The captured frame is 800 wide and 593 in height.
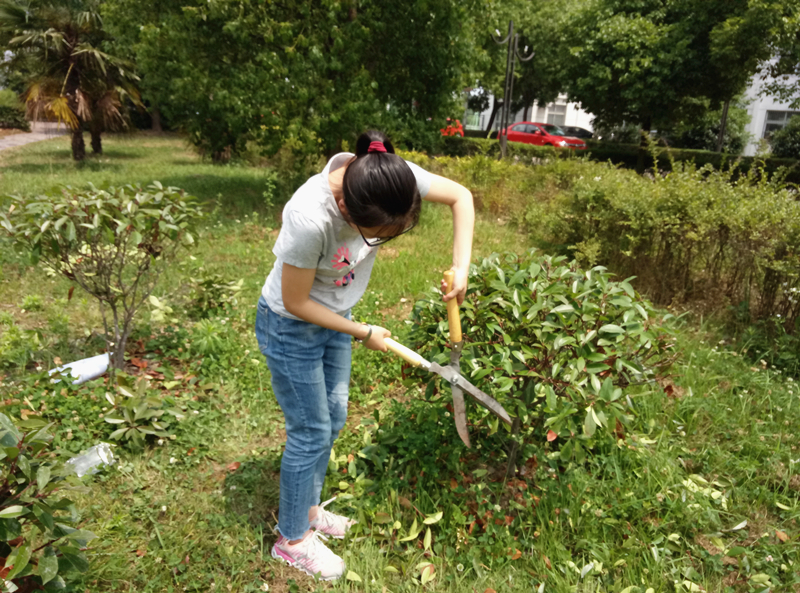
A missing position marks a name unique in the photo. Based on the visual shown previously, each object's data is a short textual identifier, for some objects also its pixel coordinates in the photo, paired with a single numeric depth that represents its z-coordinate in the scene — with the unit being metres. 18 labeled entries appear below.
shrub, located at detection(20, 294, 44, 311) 3.82
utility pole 12.15
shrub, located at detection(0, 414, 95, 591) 1.33
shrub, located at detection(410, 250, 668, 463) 1.87
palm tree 11.56
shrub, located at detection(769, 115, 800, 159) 18.45
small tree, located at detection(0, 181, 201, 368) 2.73
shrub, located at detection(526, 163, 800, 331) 3.71
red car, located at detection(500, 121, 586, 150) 18.80
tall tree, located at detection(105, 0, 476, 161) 6.88
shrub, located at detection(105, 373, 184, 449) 2.57
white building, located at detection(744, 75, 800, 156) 22.80
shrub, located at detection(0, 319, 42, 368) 3.05
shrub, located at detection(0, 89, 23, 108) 23.80
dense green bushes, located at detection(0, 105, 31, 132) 23.45
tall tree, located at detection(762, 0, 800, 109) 10.72
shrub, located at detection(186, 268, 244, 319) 4.07
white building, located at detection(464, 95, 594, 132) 35.09
